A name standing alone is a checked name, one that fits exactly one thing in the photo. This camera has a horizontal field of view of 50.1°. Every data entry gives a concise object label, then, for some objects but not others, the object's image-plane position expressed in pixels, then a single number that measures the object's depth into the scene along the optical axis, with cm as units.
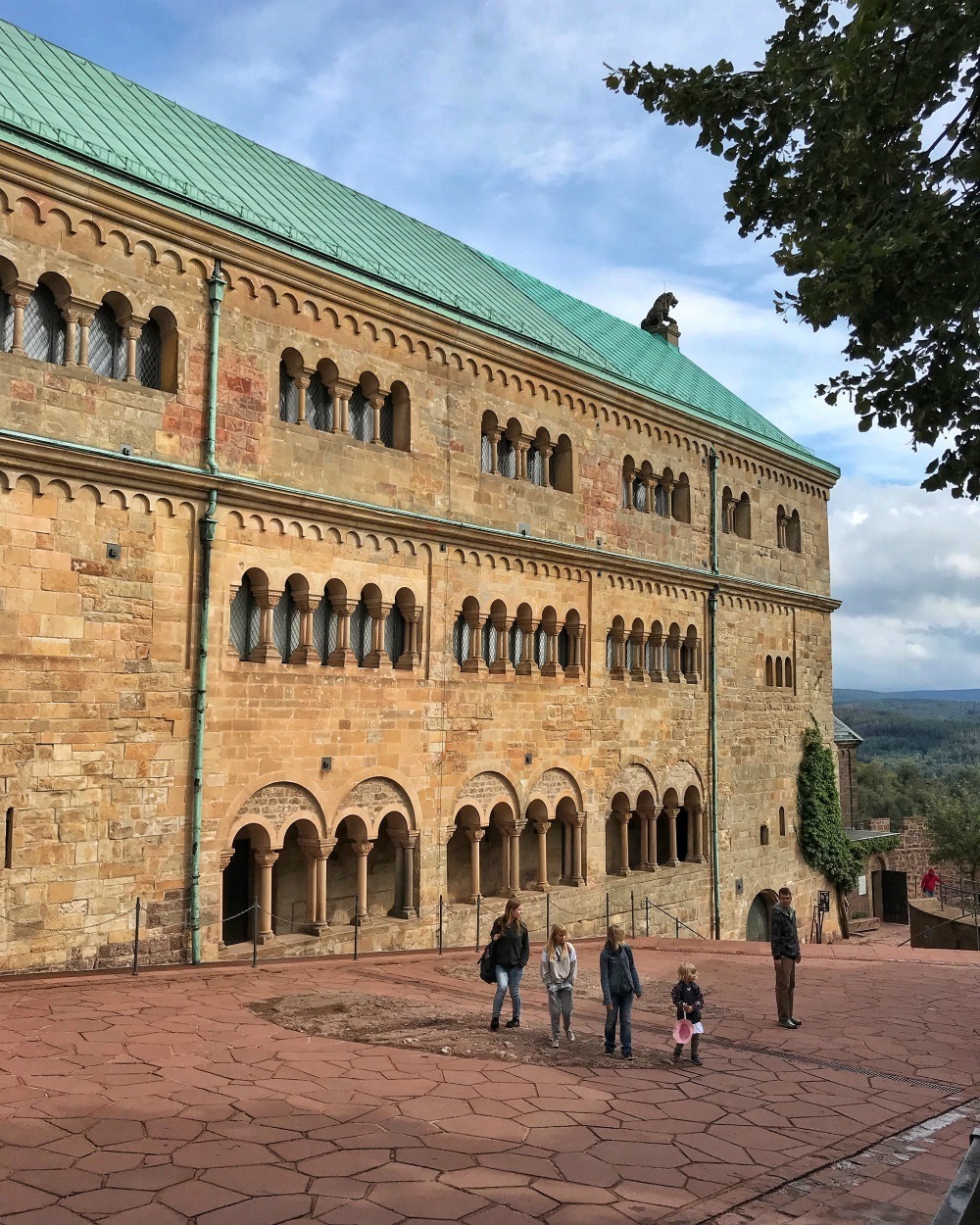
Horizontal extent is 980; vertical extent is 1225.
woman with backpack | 1214
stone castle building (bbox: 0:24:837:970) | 1516
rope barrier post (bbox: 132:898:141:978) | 1467
